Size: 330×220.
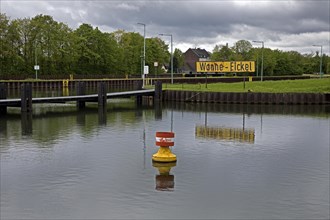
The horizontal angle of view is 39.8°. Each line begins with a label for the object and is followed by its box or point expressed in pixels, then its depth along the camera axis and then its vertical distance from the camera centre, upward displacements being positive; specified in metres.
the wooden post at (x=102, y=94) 49.19 -1.65
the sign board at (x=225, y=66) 61.97 +1.88
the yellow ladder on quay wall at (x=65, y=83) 91.88 -0.94
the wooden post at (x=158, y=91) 57.66 -1.50
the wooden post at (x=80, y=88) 53.85 -1.13
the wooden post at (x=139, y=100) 55.46 -2.57
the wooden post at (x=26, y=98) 40.75 -1.81
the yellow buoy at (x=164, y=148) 19.95 -3.17
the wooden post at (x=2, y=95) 42.19 -1.63
